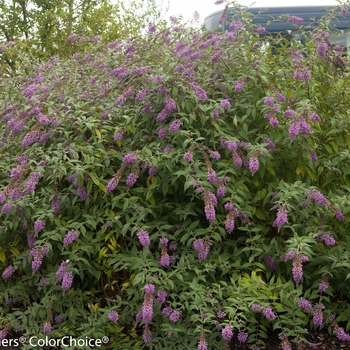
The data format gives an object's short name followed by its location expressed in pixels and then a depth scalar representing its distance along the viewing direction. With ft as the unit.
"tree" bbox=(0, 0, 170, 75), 59.11
